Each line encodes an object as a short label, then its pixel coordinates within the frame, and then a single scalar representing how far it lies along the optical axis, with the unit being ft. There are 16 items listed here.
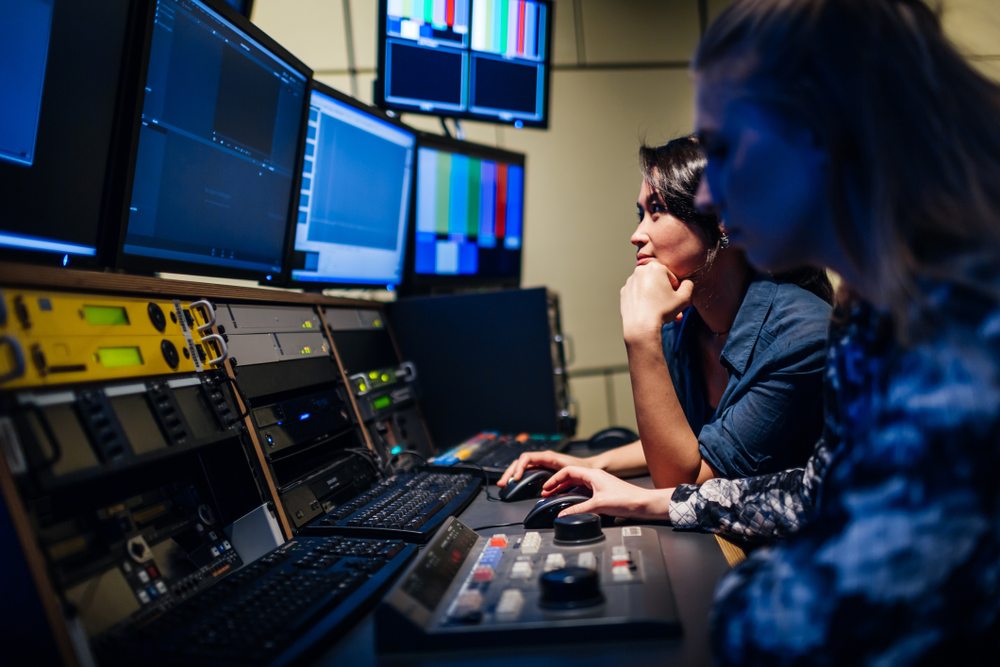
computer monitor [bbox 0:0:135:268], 2.85
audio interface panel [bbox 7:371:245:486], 2.28
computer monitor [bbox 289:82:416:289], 5.11
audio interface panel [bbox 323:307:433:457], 5.03
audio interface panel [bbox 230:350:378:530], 3.68
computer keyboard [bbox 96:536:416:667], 2.19
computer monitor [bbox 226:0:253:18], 7.22
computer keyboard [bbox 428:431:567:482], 4.82
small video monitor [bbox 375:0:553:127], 6.58
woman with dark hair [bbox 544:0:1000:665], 1.58
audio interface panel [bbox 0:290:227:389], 2.38
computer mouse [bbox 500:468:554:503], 4.16
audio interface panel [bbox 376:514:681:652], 2.19
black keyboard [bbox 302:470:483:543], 3.41
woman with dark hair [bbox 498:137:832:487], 3.96
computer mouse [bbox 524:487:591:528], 3.51
